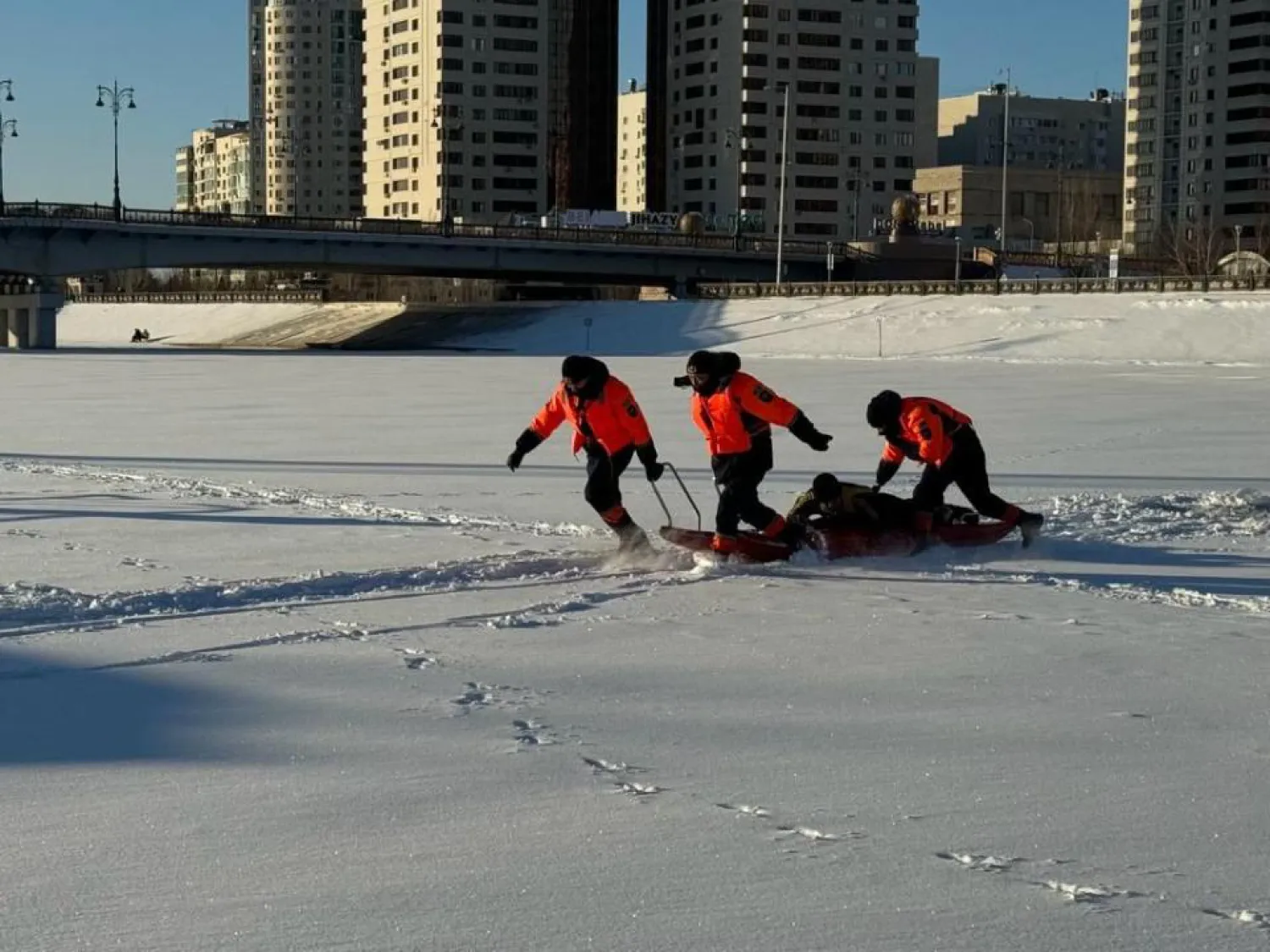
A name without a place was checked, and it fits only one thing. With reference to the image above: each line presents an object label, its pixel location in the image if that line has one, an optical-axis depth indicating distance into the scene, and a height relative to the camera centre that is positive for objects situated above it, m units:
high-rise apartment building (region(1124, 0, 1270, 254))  138.50 +16.51
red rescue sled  10.96 -1.53
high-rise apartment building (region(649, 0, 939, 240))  147.12 +18.13
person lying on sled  11.28 -1.33
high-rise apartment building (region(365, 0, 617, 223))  146.88 +17.82
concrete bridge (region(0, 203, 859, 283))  69.06 +2.67
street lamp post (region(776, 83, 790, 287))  75.34 +3.07
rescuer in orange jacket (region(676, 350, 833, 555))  10.75 -0.77
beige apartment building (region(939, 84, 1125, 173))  192.00 +21.24
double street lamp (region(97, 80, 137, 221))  77.75 +9.30
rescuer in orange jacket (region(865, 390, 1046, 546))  11.30 -0.94
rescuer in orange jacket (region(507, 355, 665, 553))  11.15 -0.84
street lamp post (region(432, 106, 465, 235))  78.69 +11.00
